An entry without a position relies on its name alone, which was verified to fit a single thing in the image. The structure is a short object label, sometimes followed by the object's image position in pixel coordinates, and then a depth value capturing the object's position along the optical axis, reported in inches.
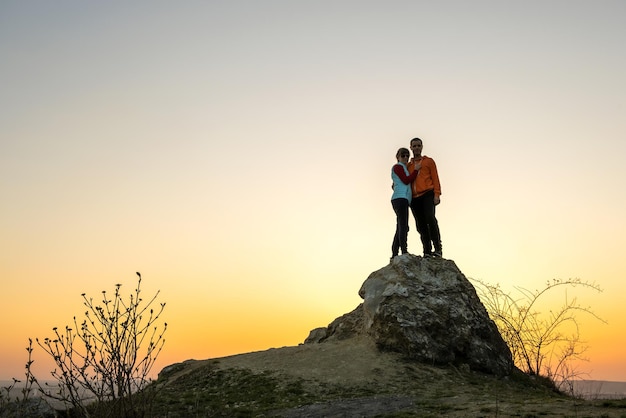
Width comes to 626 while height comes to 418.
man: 573.9
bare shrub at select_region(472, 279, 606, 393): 584.1
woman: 570.9
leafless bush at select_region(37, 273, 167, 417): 261.9
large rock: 527.8
